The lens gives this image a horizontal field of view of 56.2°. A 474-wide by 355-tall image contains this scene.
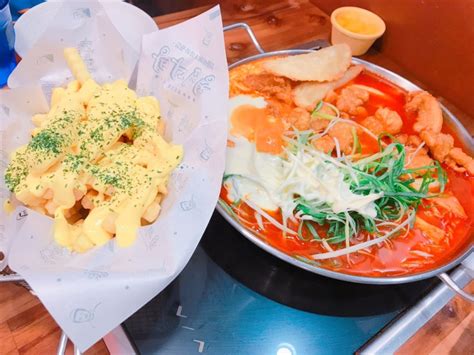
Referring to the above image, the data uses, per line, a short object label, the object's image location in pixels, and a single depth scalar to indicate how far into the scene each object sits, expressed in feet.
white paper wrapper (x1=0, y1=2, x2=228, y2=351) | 0.88
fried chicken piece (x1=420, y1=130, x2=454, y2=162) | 1.45
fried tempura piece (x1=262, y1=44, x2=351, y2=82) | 1.57
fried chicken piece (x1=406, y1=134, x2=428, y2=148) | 1.50
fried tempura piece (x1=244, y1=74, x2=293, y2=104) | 1.57
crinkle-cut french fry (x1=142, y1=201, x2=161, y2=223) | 1.04
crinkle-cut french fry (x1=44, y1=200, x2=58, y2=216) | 1.03
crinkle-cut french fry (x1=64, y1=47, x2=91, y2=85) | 1.27
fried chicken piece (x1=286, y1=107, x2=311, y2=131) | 1.47
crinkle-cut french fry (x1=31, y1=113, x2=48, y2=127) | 1.20
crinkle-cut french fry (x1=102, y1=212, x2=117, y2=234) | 0.99
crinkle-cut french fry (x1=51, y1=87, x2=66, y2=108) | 1.23
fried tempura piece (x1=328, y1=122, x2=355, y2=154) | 1.44
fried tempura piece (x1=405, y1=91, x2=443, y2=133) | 1.51
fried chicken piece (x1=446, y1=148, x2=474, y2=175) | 1.44
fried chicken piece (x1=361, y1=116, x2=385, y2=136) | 1.51
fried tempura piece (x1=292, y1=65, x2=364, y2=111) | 1.57
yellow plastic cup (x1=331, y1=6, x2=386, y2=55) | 1.87
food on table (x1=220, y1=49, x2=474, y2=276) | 1.21
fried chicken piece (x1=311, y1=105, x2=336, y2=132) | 1.49
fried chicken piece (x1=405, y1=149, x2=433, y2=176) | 1.41
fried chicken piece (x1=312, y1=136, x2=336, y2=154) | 1.40
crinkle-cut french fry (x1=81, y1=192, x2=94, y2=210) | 1.06
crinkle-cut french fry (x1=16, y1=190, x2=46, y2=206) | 1.02
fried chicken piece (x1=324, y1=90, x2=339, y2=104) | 1.60
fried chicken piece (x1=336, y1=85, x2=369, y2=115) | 1.57
